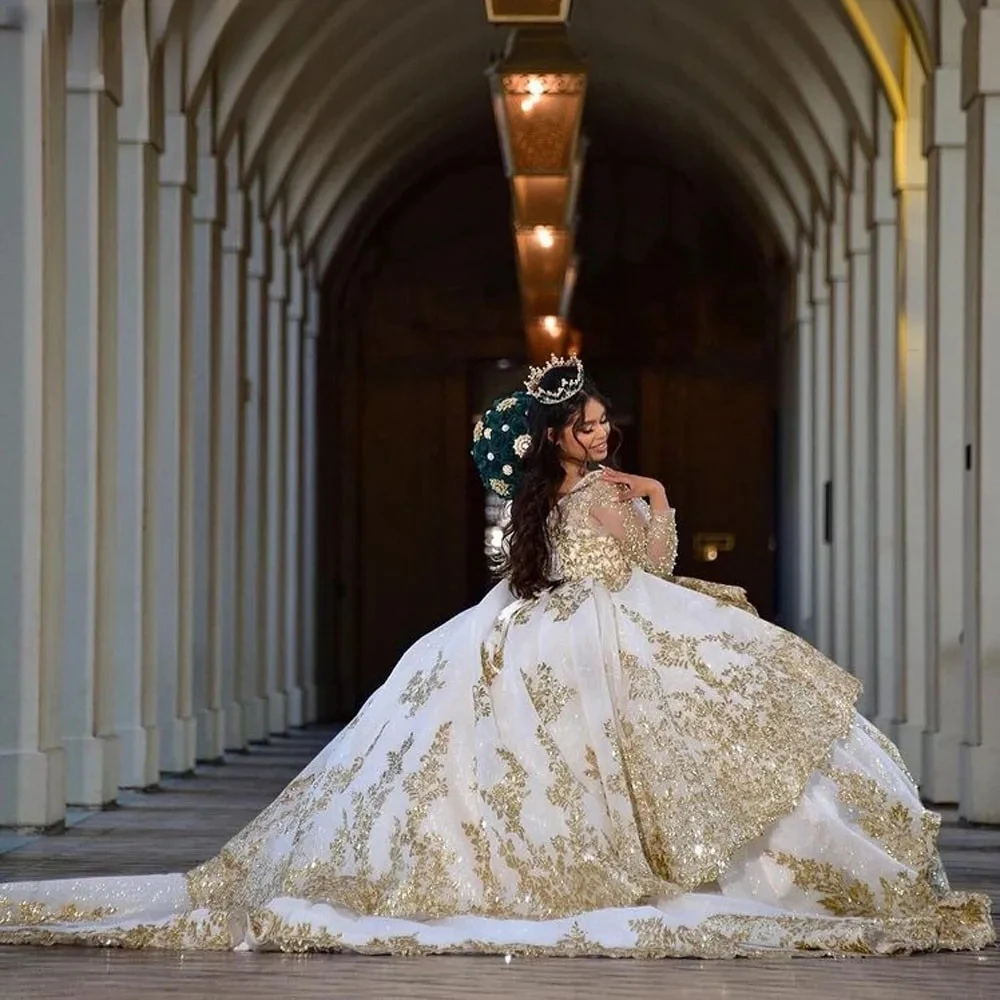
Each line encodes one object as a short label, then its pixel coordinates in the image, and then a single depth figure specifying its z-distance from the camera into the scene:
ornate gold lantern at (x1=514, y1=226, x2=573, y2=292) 13.90
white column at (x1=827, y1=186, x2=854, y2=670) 19.02
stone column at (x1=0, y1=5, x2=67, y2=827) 10.75
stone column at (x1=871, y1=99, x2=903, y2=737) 15.91
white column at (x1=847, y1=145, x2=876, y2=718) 17.89
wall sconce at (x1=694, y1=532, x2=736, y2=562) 26.84
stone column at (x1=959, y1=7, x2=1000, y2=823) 11.58
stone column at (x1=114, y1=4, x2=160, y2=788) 13.57
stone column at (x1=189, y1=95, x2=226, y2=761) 16.47
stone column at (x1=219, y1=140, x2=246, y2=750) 17.92
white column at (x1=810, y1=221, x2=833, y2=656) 20.59
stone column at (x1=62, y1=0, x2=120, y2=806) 12.33
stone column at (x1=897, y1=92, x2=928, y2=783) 14.51
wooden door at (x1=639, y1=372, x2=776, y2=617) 26.83
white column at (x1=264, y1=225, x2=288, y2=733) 20.59
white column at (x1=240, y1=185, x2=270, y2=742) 18.86
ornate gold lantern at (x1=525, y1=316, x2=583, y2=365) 19.97
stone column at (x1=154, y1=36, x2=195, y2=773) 14.84
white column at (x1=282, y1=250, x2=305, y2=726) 21.86
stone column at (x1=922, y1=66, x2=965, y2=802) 12.82
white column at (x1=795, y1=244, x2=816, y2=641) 22.06
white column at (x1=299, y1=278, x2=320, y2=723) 23.42
